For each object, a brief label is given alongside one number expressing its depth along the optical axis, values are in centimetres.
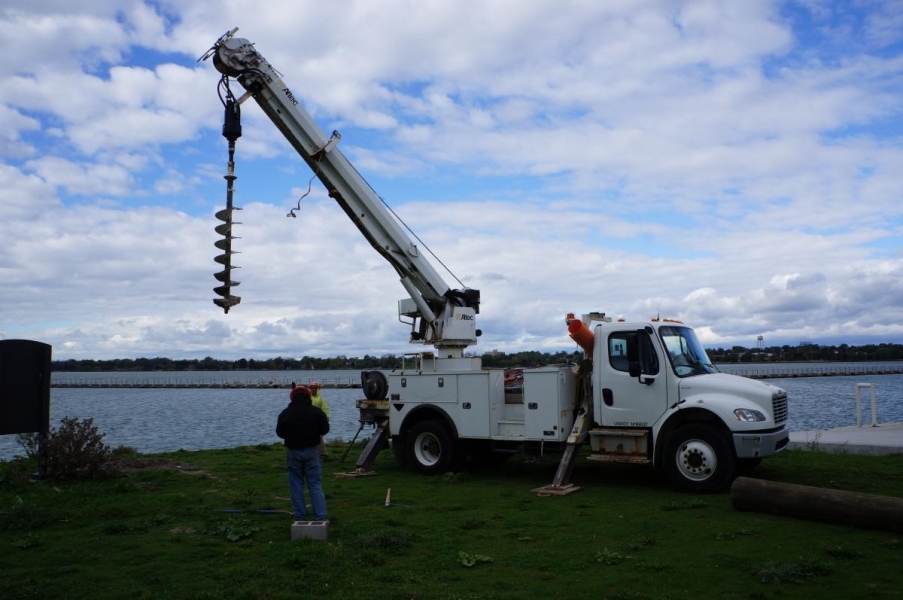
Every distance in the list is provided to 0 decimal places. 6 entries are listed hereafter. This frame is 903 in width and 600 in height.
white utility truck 1188
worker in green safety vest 1711
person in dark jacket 977
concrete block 927
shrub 1377
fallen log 868
